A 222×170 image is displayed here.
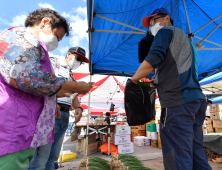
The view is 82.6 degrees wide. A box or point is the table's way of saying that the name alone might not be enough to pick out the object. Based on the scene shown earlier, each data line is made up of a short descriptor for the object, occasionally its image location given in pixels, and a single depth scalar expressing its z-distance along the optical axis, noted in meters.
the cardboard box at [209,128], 5.63
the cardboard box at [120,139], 4.21
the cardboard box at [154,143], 5.08
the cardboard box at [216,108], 5.27
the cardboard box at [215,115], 5.18
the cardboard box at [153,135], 5.16
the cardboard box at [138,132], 6.34
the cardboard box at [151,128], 5.27
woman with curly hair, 0.59
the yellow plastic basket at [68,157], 3.40
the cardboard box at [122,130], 4.30
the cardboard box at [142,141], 5.36
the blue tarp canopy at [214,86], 4.74
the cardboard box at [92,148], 4.20
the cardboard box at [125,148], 4.15
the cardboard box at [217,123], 5.12
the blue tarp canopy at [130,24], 2.13
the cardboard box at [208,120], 5.62
